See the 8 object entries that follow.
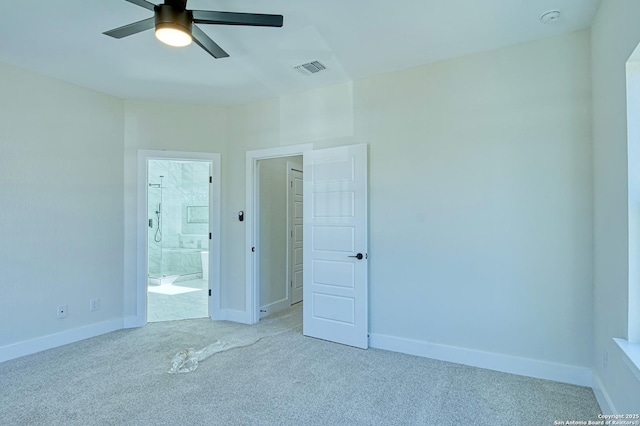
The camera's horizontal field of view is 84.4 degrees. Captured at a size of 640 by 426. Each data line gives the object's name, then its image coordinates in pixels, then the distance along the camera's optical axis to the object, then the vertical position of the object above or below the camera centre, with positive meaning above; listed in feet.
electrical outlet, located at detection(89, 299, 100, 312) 13.04 -3.27
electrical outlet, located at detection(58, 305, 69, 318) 12.09 -3.24
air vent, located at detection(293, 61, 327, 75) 10.94 +4.72
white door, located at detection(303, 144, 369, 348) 11.69 -1.01
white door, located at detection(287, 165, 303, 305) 17.43 -0.78
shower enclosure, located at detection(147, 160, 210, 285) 24.39 +0.05
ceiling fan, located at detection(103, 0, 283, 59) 6.67 +3.83
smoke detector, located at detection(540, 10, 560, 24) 8.12 +4.69
